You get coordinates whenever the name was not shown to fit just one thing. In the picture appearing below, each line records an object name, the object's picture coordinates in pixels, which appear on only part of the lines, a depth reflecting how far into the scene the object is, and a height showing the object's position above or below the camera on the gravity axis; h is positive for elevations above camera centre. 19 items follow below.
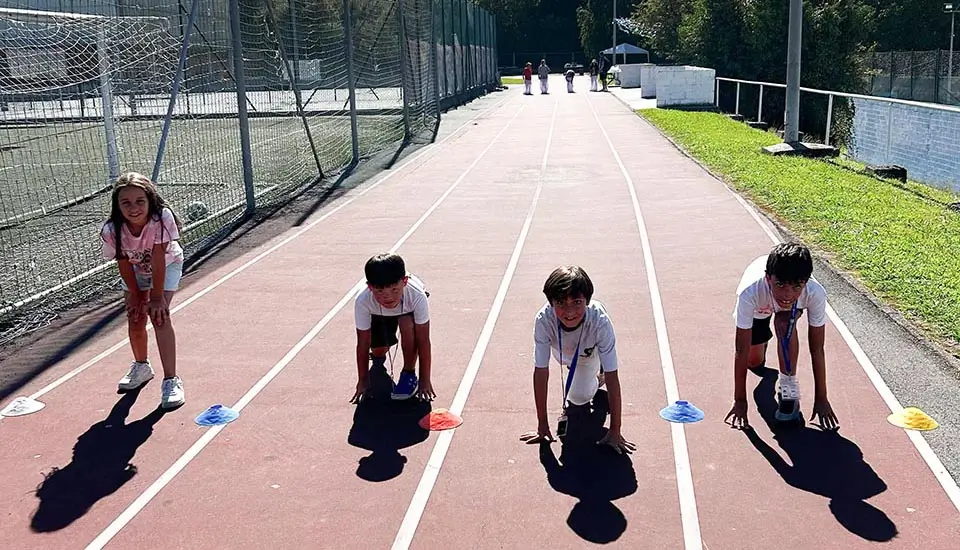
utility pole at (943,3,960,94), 55.05 +2.98
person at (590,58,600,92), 46.88 -0.29
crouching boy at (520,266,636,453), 4.62 -1.44
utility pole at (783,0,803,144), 17.64 -0.40
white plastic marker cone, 5.75 -2.01
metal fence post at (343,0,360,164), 17.23 +0.40
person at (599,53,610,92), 47.03 -0.20
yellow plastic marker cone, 5.12 -1.99
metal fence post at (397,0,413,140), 22.16 -0.28
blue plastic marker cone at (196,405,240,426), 5.50 -2.00
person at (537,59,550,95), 45.44 -0.49
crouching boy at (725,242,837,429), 4.85 -1.40
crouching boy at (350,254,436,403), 5.52 -1.53
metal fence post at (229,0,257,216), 11.89 -0.36
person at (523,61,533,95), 44.32 -0.48
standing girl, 5.68 -1.09
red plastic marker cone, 5.36 -2.02
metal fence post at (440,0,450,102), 30.70 +1.32
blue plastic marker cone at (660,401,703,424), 5.34 -2.00
